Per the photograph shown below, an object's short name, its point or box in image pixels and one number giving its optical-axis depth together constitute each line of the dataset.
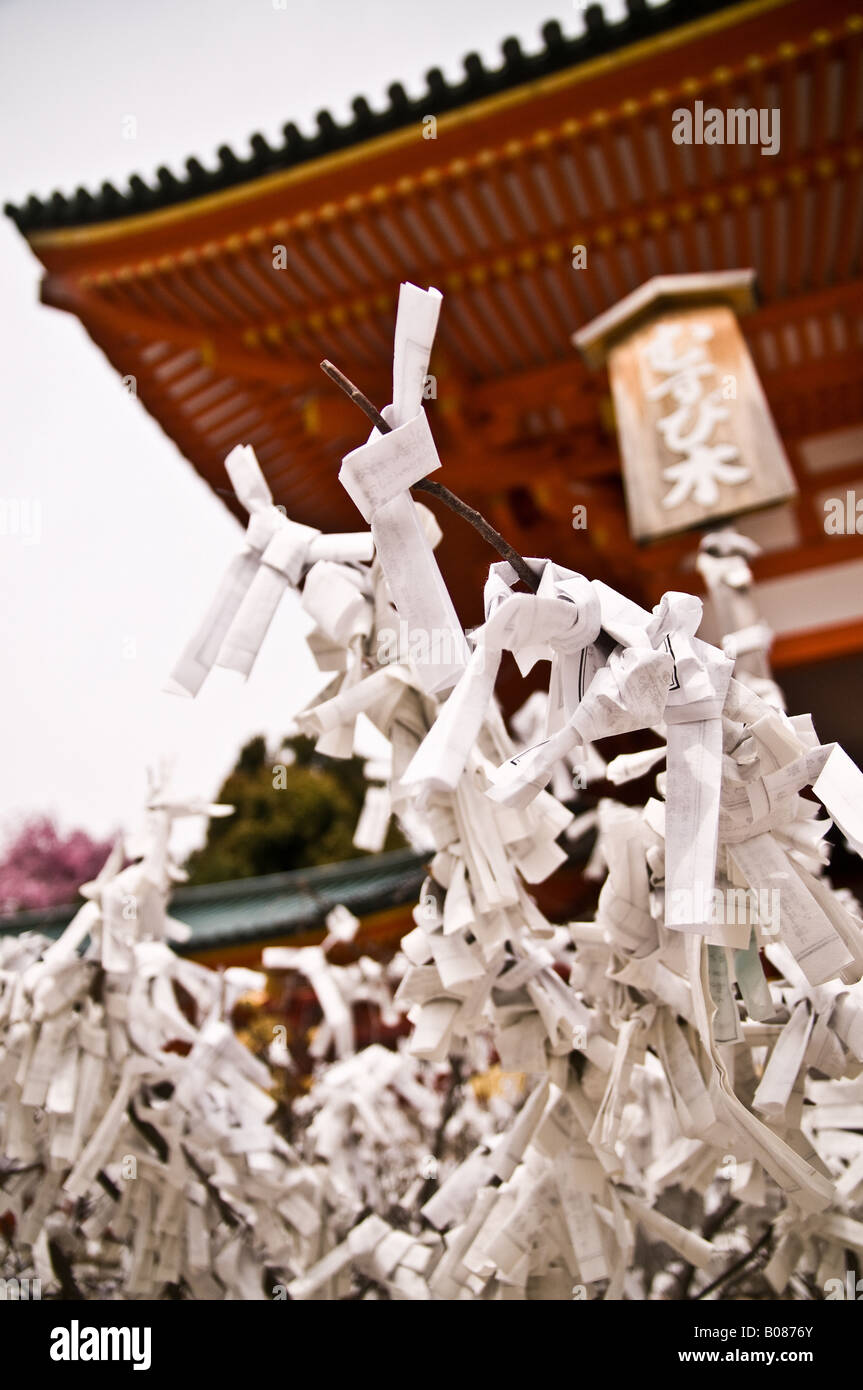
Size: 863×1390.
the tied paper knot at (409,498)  0.44
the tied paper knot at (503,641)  0.41
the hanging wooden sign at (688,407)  1.77
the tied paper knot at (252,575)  0.61
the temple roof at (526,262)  1.95
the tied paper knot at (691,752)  0.45
